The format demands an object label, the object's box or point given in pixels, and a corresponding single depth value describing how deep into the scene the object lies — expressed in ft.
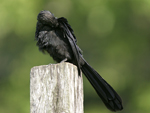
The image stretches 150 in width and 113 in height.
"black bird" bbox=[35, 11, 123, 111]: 26.53
